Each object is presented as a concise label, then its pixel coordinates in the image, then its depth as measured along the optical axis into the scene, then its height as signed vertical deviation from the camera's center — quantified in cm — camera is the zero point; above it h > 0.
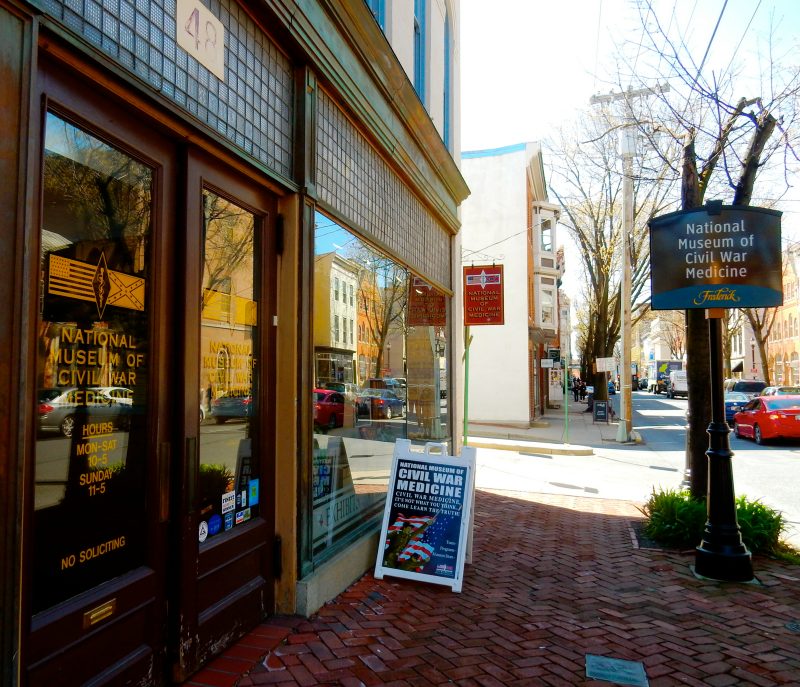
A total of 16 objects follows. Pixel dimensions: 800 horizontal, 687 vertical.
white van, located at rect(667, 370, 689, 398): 5295 -71
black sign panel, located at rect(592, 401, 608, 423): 2538 -148
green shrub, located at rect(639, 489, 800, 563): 615 -154
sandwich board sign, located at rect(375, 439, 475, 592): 505 -120
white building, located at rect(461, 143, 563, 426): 2361 +435
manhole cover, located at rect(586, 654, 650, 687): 352 -173
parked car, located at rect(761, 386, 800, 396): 2583 -67
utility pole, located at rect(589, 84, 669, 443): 1828 +172
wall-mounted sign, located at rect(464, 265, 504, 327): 1008 +131
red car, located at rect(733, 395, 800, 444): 1684 -122
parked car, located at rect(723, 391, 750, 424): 2209 -102
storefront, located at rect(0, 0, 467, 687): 238 +26
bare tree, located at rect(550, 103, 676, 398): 2531 +551
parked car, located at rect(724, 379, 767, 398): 3232 -60
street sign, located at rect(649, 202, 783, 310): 570 +108
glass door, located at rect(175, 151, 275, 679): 334 -20
